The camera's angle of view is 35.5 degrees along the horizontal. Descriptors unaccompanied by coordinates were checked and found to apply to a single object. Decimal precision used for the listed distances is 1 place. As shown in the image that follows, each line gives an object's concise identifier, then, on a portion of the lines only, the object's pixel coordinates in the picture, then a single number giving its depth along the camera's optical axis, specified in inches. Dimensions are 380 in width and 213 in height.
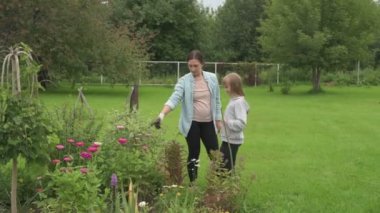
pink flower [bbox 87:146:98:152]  201.9
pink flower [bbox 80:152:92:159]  200.1
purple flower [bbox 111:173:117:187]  168.3
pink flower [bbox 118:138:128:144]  217.9
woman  245.4
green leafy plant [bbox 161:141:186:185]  226.8
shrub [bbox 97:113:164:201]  223.3
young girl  238.5
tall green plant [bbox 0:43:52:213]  168.7
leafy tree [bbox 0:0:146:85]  1023.6
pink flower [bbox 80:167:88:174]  183.6
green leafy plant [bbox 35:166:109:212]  175.0
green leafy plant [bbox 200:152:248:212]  209.6
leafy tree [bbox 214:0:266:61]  1892.2
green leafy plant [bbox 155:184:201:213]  203.3
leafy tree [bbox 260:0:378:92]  1133.7
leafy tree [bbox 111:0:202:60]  1716.3
